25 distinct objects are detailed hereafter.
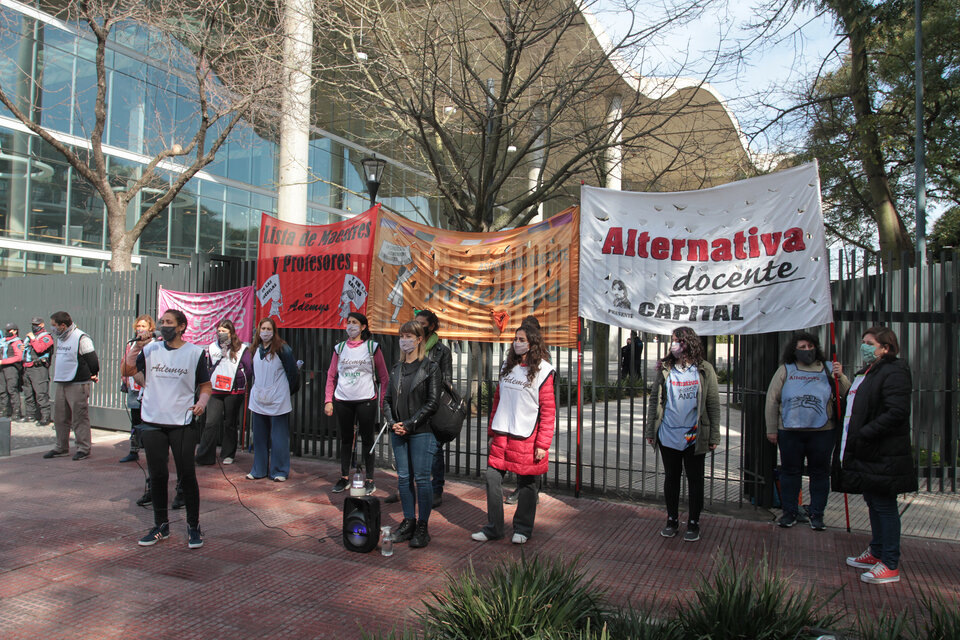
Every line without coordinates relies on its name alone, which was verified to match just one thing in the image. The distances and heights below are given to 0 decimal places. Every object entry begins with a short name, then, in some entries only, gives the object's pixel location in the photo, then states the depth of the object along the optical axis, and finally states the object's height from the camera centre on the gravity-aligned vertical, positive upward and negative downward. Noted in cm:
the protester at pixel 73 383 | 902 -70
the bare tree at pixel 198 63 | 1351 +574
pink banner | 977 +36
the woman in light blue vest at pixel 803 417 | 593 -63
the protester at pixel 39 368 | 1216 -68
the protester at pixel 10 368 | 1260 -71
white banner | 611 +81
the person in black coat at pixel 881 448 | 475 -72
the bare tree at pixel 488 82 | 1070 +455
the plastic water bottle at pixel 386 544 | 535 -161
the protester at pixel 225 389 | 873 -70
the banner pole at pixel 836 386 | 600 -36
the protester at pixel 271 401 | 803 -78
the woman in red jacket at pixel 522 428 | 562 -74
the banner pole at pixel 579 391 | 630 -46
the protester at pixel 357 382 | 712 -48
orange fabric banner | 725 +68
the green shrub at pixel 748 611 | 343 -137
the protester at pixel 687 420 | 579 -66
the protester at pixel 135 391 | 752 -74
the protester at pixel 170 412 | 552 -64
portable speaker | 540 -148
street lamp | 1191 +293
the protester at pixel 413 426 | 557 -72
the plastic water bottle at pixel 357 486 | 537 -118
